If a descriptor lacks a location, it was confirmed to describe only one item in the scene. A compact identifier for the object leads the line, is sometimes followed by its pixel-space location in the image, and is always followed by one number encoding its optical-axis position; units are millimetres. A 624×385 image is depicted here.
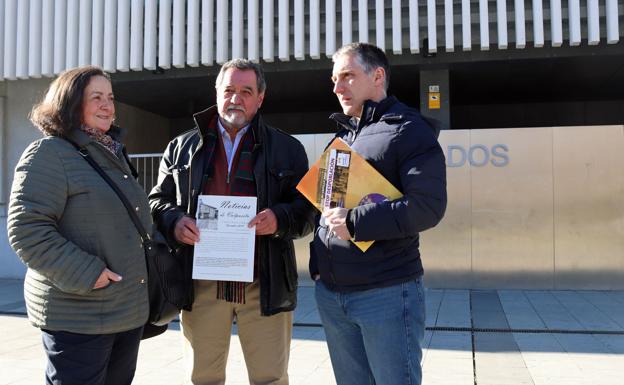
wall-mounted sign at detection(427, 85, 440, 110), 8742
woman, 2068
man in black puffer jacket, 2018
